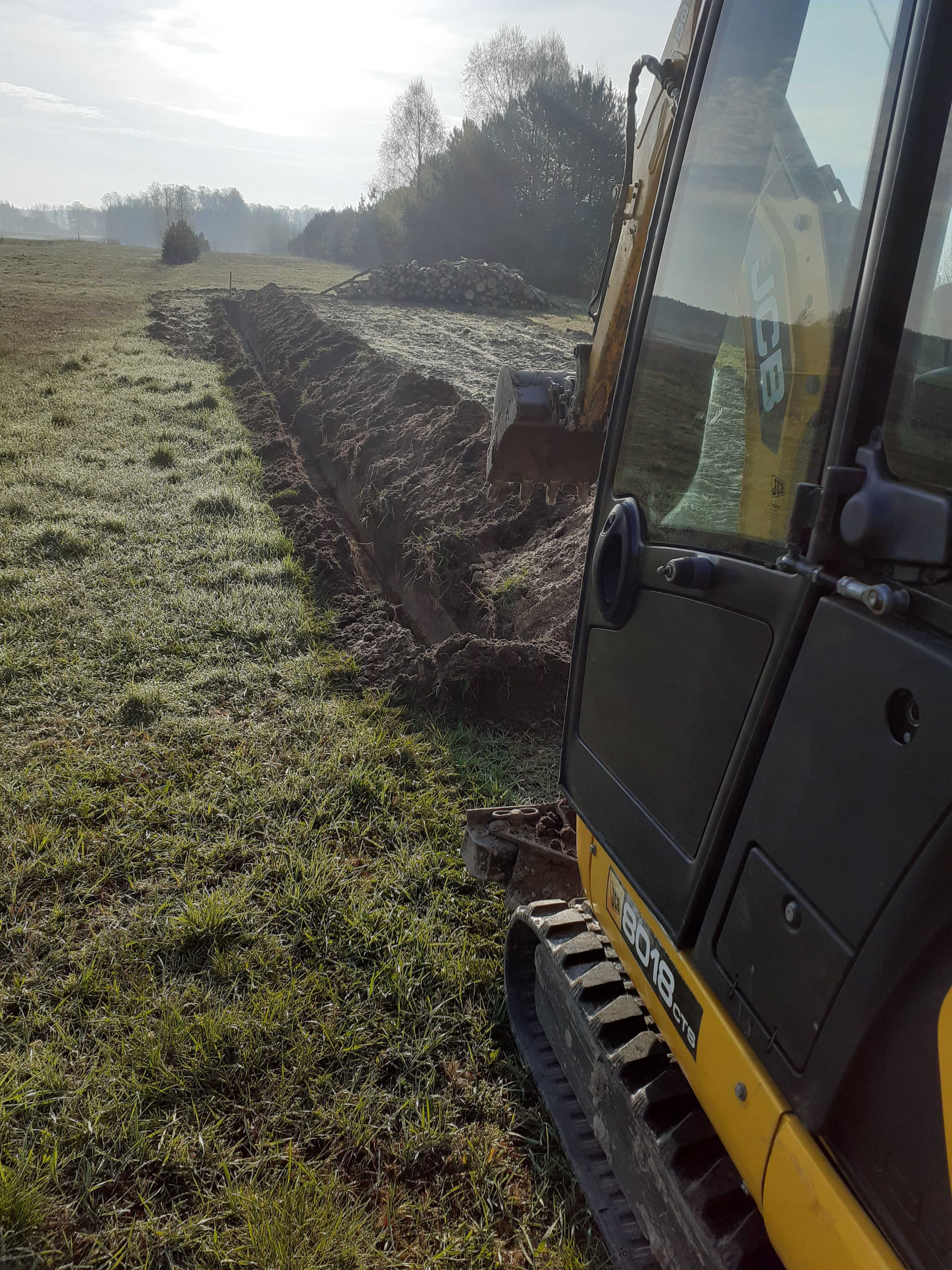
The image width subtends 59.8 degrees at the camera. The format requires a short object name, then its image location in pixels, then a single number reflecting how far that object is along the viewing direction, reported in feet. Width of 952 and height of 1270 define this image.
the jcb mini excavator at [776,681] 3.70
